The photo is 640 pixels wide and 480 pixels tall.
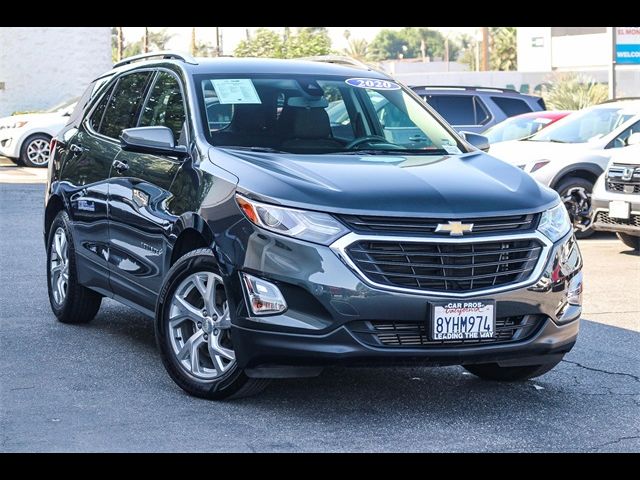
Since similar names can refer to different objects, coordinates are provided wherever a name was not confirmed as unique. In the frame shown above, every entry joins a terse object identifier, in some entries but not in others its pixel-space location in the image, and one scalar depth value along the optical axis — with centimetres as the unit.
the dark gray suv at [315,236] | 570
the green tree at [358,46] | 10688
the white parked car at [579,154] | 1452
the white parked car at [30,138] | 2516
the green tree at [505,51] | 9831
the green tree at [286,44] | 4584
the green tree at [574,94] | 3522
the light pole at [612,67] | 2497
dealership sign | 2634
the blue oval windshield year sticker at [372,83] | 754
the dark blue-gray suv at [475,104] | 1970
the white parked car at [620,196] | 1259
